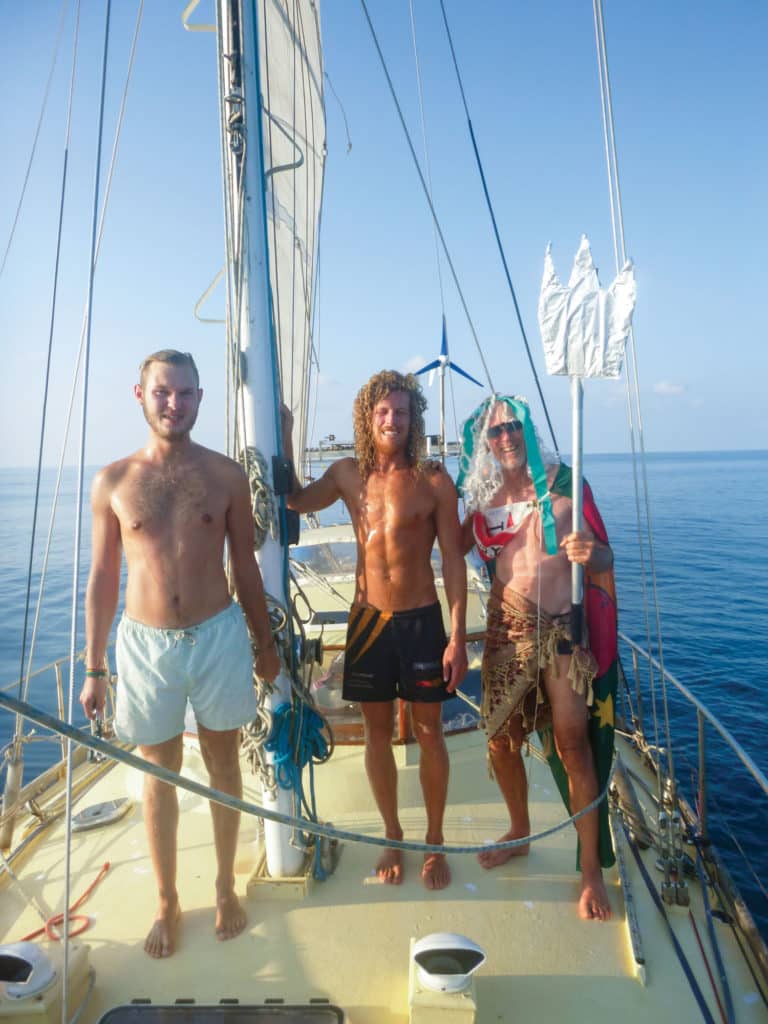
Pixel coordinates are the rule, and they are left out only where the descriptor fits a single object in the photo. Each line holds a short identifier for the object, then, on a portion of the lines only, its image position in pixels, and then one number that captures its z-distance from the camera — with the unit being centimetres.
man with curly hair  272
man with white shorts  226
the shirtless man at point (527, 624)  263
